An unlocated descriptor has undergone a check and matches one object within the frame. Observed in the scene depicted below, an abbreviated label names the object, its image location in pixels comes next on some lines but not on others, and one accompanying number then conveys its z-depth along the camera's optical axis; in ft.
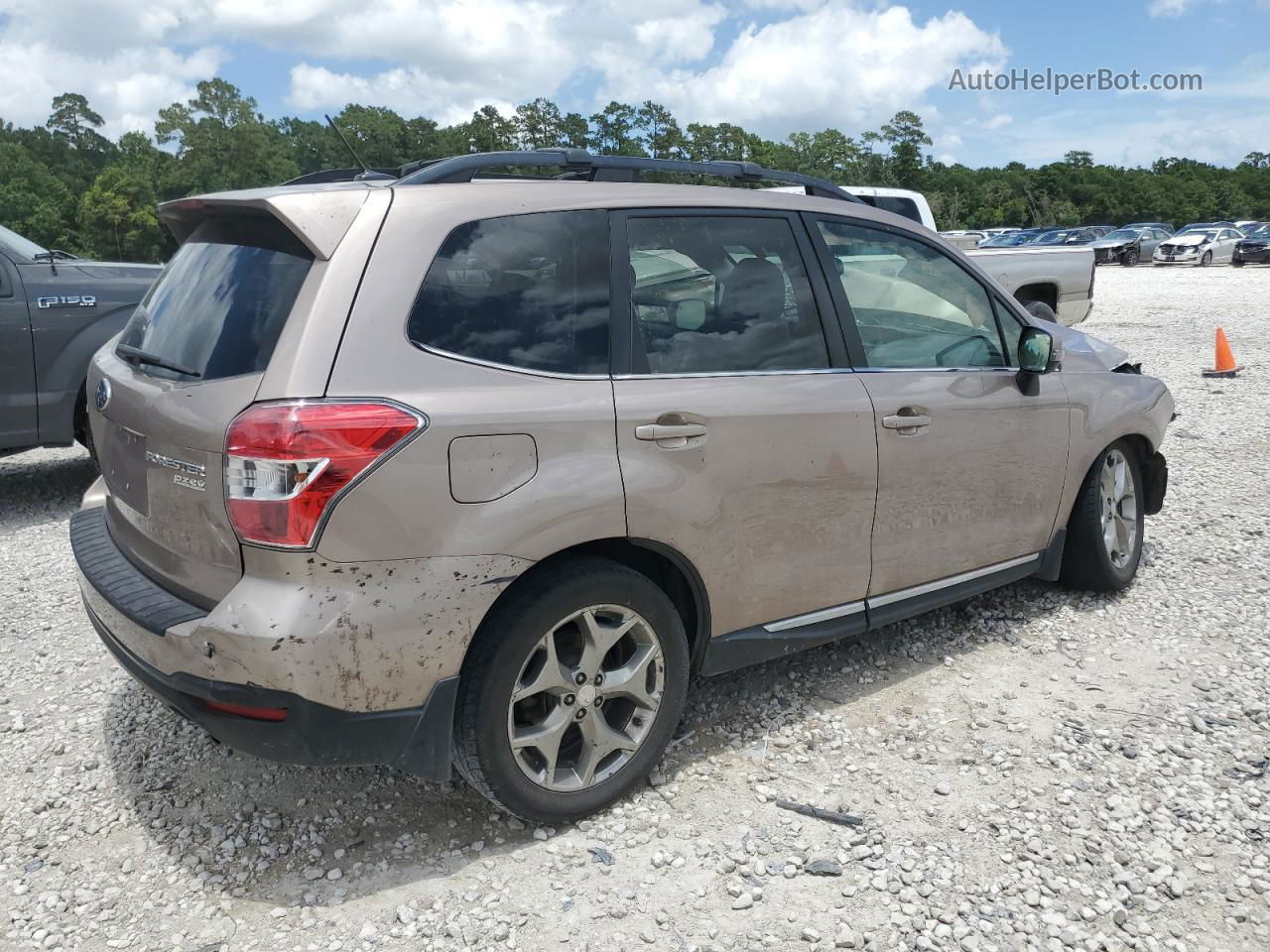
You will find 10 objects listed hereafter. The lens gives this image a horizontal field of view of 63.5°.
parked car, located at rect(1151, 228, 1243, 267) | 125.59
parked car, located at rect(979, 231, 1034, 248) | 131.82
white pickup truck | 36.58
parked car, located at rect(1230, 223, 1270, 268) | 115.65
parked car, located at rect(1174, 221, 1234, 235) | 137.93
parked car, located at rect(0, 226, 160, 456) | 21.11
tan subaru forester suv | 8.28
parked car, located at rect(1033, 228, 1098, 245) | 130.86
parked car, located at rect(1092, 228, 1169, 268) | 133.39
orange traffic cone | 37.29
